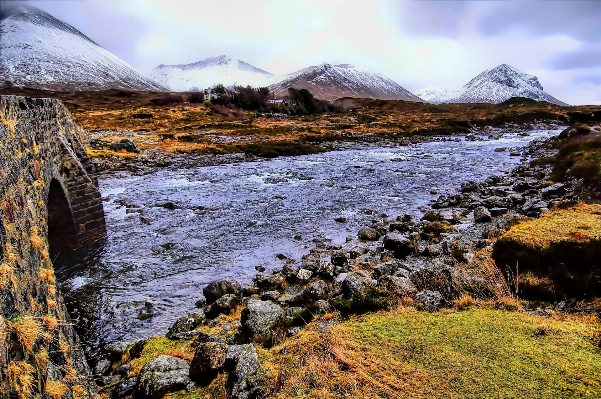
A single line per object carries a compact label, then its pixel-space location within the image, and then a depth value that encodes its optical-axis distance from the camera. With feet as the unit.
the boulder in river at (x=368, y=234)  58.85
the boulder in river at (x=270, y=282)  43.11
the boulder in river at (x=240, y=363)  21.30
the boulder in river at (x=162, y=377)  23.41
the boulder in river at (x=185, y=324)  33.86
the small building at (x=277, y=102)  353.26
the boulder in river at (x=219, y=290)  40.83
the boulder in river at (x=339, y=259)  48.43
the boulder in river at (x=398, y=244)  50.44
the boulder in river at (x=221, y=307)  37.29
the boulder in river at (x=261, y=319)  27.84
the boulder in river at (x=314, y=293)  35.30
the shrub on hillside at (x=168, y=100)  353.96
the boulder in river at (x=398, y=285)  29.17
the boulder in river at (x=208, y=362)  23.26
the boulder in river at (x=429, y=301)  26.66
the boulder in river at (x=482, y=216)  62.18
